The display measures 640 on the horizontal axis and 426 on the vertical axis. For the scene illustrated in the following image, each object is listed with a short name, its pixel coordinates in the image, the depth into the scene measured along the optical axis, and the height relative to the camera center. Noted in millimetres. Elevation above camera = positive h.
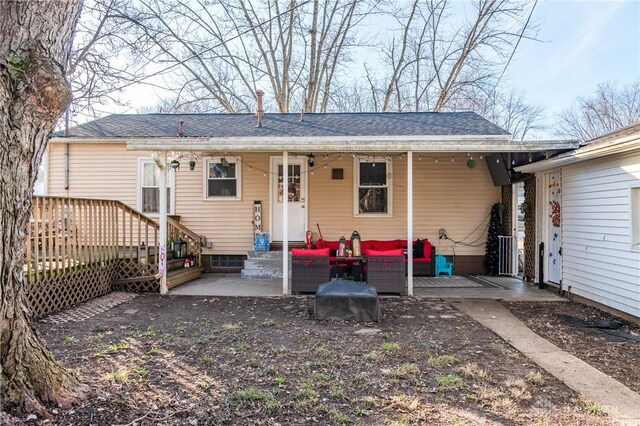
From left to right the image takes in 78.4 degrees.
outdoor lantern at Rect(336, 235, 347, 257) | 7473 -535
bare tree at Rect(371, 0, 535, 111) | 17188 +7826
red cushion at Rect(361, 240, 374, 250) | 9235 -569
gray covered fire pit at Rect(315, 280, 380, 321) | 5434 -1178
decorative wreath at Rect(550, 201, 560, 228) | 7547 +129
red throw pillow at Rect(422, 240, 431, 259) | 9047 -650
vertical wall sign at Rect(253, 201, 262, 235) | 9484 +63
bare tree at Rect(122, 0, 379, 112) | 17531 +7869
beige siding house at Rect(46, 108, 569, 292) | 9516 +759
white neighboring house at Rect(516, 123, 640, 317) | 5529 +26
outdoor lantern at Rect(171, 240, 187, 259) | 8711 -614
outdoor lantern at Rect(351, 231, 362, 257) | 7512 -462
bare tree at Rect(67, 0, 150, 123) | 8375 +3753
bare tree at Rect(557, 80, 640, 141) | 20844 +6153
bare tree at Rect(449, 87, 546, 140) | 22812 +6331
